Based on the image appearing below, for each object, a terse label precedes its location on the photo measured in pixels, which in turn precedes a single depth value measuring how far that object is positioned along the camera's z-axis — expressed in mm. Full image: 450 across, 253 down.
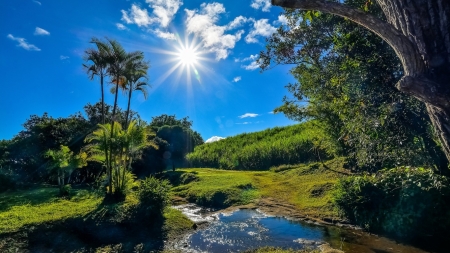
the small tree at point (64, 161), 15709
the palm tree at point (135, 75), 16183
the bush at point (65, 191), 15648
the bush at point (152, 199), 10727
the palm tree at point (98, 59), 15269
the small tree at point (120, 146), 13070
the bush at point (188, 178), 21359
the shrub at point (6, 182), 18906
